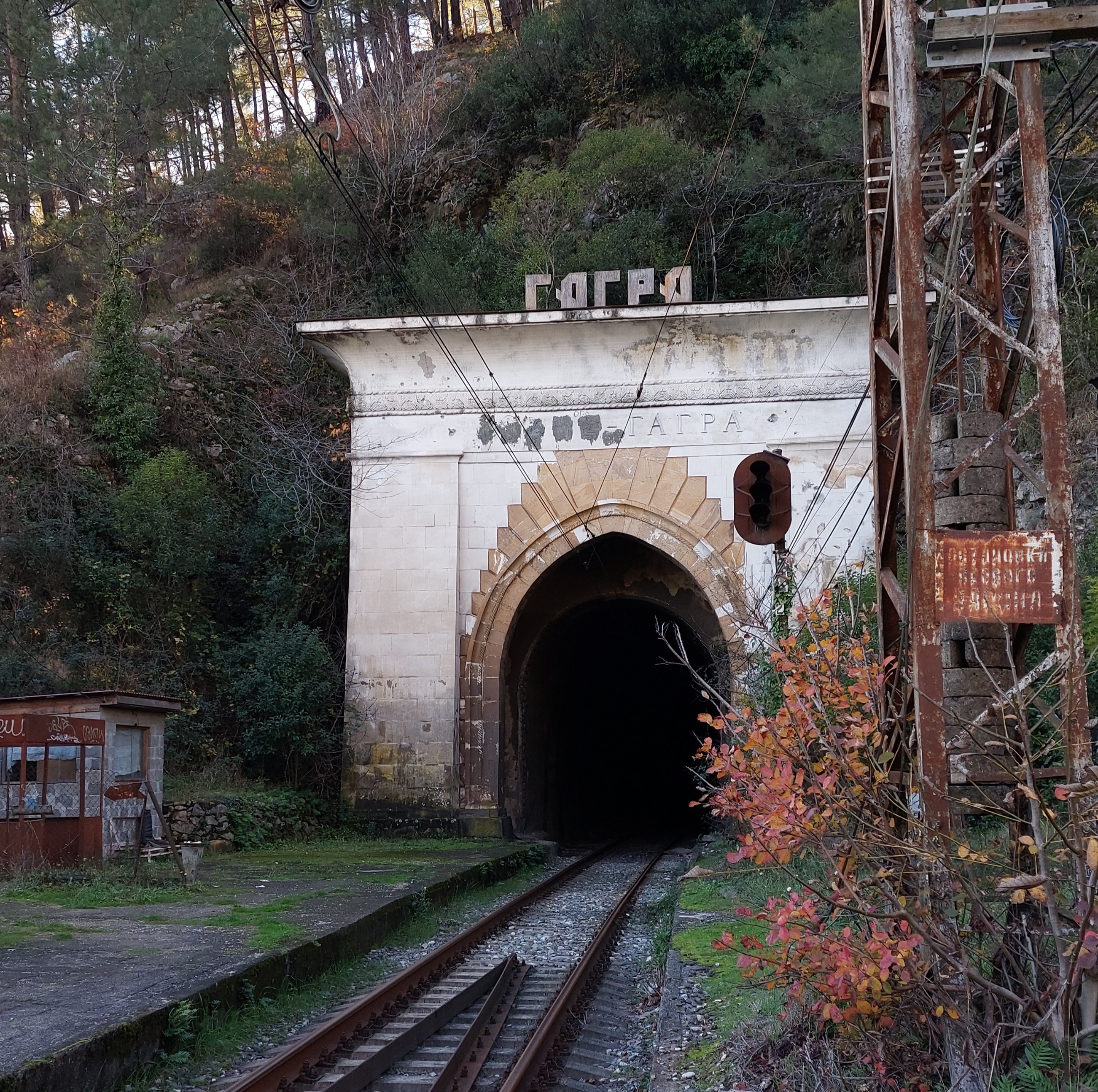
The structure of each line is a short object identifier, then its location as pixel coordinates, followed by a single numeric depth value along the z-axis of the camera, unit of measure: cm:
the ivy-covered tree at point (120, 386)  1884
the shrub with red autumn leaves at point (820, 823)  445
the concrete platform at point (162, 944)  523
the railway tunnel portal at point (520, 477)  1667
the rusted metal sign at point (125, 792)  1097
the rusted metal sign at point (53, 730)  1105
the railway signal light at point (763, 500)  1366
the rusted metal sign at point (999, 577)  536
